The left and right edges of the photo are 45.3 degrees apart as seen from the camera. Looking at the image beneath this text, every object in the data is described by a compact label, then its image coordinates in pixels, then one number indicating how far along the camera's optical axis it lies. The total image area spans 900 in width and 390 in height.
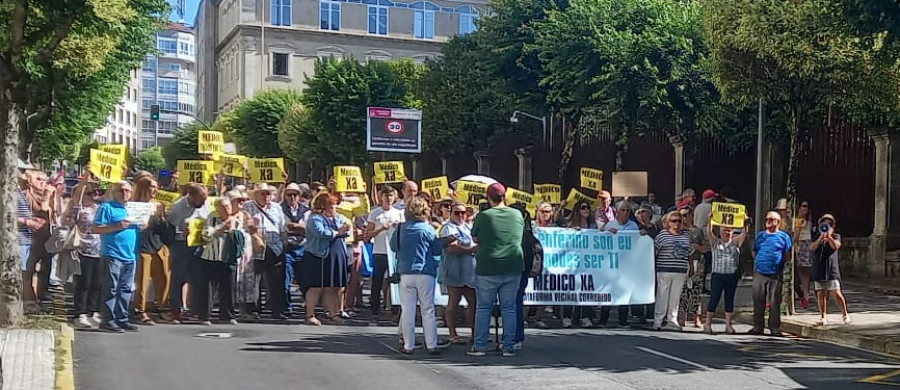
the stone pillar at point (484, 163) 41.12
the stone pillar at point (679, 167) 28.11
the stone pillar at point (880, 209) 21.73
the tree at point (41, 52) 11.73
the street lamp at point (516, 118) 36.64
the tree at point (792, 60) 14.21
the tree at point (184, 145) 72.39
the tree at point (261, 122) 60.88
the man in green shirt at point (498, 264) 11.09
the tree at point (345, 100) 47.59
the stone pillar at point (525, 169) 38.69
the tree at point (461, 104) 37.47
